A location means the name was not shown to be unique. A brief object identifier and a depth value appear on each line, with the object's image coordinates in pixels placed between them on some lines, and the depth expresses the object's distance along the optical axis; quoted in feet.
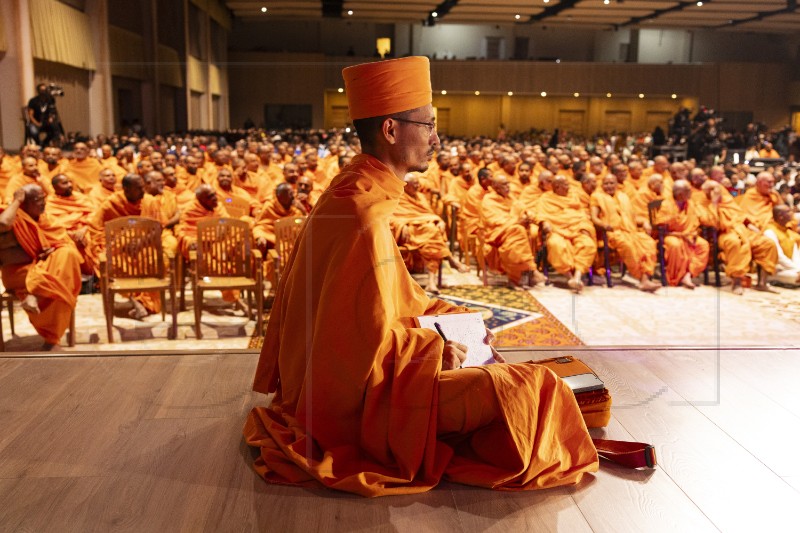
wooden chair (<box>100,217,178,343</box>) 17.35
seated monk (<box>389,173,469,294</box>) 23.40
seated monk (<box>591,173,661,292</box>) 25.00
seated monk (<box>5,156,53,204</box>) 26.53
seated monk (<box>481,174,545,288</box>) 24.32
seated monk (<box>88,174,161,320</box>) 20.94
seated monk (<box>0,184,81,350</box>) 16.08
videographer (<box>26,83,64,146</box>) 38.91
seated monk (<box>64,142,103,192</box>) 35.01
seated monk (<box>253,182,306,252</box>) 22.27
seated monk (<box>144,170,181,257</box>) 21.83
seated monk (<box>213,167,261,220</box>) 25.49
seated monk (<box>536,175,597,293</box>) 24.80
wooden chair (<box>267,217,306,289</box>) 18.61
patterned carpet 18.01
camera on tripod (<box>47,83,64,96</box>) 39.55
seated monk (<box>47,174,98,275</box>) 22.56
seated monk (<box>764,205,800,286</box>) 25.44
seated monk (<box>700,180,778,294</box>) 25.05
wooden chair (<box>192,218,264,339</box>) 18.21
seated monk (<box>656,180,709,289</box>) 25.44
